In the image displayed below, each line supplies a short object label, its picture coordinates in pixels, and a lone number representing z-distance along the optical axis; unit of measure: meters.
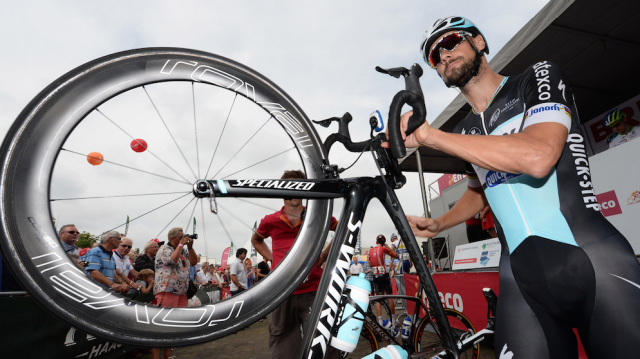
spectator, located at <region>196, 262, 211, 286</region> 9.87
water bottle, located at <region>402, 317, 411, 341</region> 3.62
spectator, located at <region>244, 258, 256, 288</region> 12.06
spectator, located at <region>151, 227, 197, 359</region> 4.48
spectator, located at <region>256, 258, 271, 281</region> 8.97
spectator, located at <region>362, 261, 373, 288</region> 9.39
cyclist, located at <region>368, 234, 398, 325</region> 9.38
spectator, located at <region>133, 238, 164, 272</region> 5.91
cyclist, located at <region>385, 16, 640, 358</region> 1.19
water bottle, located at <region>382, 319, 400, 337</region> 4.00
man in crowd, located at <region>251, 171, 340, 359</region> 2.84
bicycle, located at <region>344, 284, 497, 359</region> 2.87
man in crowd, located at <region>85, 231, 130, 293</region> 3.06
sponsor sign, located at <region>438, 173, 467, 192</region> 19.22
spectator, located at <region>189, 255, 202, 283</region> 5.19
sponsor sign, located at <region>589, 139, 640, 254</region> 4.21
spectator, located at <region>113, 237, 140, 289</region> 5.20
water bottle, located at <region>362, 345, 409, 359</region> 1.25
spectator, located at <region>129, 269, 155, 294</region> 5.64
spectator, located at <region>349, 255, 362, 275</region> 11.14
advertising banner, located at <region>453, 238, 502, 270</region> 5.02
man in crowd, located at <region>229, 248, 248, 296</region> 8.05
